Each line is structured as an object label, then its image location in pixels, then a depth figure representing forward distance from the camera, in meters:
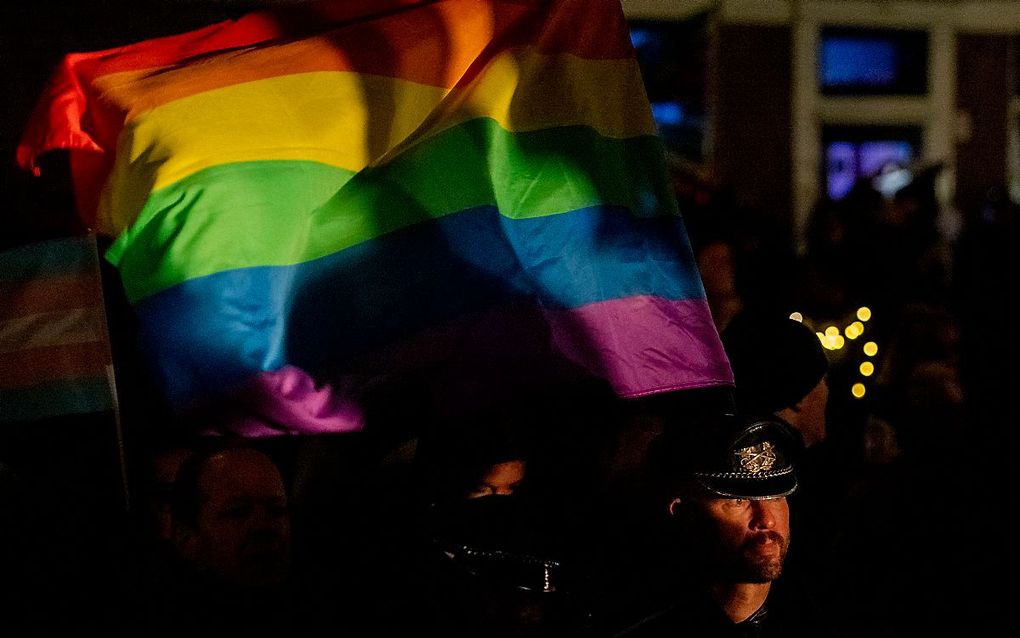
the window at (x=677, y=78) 9.79
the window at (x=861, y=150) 10.89
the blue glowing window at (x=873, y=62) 10.83
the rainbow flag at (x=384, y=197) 3.01
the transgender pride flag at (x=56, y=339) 3.23
